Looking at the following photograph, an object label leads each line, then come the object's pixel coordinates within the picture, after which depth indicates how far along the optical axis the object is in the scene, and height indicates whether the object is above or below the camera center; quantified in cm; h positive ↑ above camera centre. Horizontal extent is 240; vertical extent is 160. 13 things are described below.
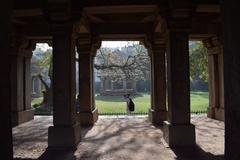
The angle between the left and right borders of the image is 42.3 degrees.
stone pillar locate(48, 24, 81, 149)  837 -17
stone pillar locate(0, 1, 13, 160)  275 -3
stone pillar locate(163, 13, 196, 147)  838 -5
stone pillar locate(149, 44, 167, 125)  1267 +2
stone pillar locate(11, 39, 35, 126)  1336 +19
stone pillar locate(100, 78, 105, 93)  4341 -25
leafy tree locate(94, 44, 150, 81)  2158 +164
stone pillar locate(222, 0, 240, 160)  259 +6
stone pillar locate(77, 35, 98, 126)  1251 +10
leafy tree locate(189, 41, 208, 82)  2052 +157
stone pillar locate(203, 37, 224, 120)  1390 +22
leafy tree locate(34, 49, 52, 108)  2355 +87
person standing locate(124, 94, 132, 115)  1635 -97
